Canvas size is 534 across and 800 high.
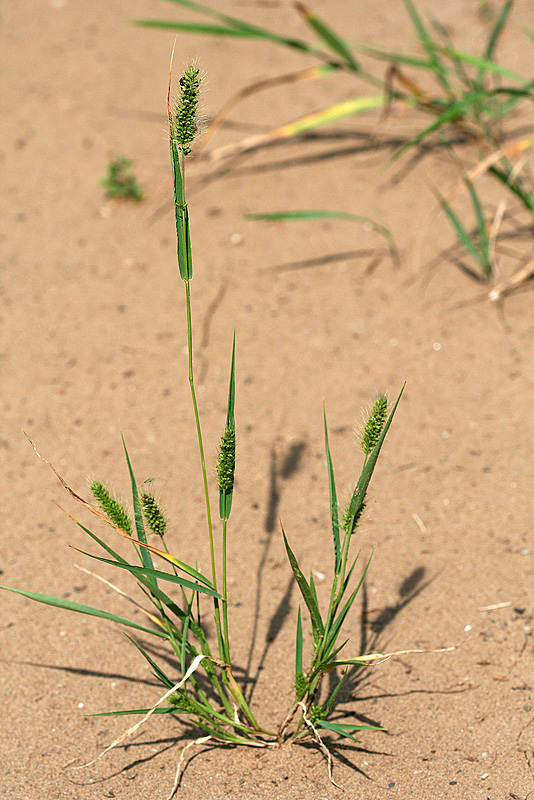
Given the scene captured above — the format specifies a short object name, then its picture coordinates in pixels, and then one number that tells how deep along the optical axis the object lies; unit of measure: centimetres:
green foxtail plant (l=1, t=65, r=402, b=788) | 219
